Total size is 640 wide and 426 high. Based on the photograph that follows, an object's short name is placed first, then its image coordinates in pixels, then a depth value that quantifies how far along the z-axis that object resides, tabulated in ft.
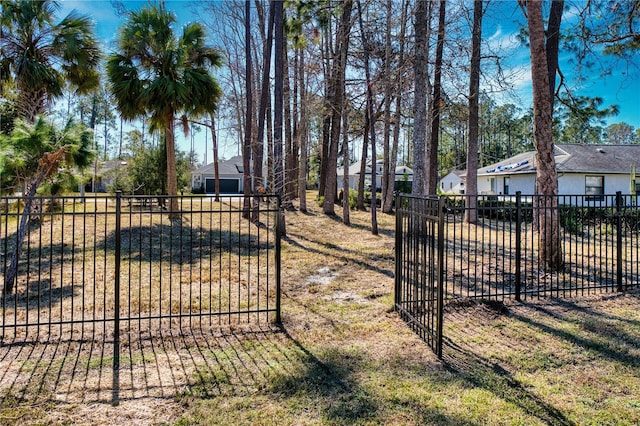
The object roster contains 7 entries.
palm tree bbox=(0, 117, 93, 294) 16.58
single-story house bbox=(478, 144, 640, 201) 64.64
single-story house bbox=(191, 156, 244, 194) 114.01
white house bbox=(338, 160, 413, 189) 127.24
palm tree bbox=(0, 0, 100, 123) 33.58
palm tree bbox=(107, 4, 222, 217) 37.76
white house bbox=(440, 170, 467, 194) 127.55
